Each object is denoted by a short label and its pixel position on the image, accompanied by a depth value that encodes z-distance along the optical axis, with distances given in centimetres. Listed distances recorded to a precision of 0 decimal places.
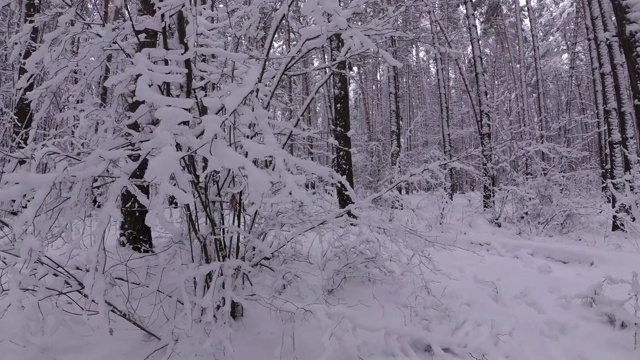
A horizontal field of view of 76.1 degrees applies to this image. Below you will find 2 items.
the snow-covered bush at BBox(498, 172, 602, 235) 721
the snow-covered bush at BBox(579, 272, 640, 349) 290
